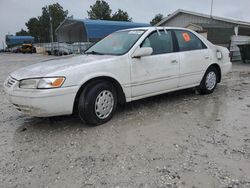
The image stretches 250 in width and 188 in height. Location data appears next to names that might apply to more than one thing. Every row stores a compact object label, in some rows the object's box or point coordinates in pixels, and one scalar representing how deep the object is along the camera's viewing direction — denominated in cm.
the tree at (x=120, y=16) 4230
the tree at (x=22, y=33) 6660
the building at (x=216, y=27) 1224
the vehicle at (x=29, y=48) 3486
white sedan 288
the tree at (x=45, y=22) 5128
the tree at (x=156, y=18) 4486
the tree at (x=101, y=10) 4312
